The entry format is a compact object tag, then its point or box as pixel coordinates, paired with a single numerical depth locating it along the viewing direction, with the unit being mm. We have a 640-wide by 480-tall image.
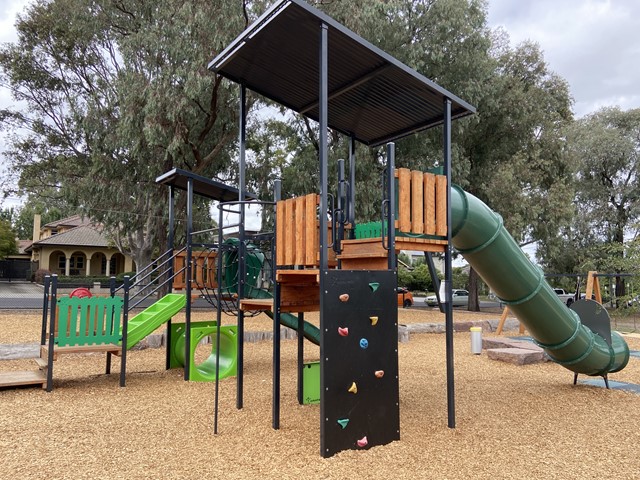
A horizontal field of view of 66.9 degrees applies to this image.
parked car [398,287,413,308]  25683
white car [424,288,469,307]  30480
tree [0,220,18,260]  41081
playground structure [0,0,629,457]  4352
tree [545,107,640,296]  26250
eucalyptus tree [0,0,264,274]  14297
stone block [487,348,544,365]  9091
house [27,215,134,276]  41406
